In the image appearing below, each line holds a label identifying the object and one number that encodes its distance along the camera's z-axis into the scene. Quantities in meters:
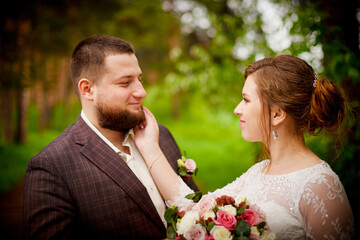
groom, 1.27
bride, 1.22
